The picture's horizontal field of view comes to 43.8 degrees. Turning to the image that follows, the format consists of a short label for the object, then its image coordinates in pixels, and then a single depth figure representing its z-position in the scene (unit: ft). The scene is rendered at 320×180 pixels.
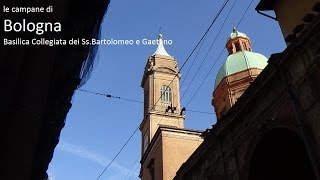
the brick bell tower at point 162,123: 78.84
